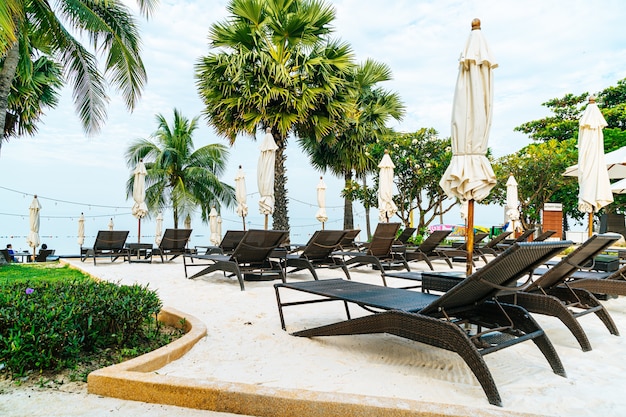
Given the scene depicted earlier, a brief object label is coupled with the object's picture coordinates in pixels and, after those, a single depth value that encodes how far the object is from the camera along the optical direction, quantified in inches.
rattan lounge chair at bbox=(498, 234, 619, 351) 115.7
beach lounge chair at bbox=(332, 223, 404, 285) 277.4
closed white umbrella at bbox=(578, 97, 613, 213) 272.4
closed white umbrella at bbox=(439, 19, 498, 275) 144.5
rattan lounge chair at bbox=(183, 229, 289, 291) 230.4
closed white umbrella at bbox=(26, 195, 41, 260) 498.3
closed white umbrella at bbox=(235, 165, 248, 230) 476.2
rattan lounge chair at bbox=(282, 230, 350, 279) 260.2
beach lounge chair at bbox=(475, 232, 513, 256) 357.9
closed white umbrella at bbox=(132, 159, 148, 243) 459.5
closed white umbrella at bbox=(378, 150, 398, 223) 425.7
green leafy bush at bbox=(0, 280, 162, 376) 90.9
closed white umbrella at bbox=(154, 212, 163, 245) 562.9
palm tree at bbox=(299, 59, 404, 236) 692.1
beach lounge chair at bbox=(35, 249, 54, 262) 528.7
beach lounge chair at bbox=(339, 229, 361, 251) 415.2
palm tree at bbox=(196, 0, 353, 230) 485.4
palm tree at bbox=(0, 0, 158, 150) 355.3
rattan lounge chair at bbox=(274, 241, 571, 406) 85.6
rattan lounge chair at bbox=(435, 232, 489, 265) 319.9
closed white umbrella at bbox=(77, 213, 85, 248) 543.5
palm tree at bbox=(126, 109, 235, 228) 833.5
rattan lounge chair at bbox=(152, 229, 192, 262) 371.3
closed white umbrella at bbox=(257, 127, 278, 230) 374.9
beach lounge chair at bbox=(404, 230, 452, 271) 300.4
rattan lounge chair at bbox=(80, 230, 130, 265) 362.3
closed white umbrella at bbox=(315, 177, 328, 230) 525.3
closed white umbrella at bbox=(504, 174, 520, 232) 488.4
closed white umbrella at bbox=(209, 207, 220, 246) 558.3
